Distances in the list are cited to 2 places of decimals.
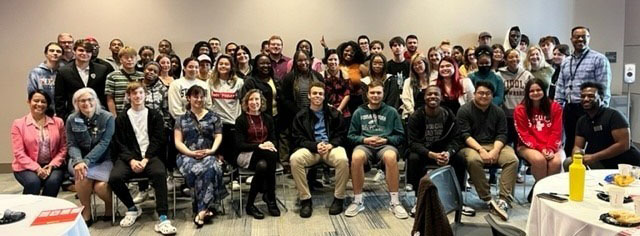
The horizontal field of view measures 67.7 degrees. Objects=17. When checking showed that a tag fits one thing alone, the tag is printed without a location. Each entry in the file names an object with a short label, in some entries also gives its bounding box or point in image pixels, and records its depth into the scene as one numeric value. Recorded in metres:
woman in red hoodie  4.09
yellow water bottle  2.22
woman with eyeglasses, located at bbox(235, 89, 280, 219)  4.09
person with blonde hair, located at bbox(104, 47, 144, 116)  4.43
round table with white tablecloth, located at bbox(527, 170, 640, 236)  1.94
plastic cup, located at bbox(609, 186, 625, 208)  2.11
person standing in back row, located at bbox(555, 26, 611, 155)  4.43
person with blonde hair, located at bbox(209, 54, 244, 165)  4.46
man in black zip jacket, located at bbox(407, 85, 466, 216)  4.15
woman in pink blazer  3.77
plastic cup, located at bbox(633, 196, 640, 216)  1.98
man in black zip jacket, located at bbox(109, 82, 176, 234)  3.89
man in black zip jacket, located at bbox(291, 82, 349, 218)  4.16
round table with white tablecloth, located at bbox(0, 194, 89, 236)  1.96
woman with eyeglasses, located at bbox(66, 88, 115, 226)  3.85
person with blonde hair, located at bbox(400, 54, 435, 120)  4.63
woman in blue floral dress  3.94
